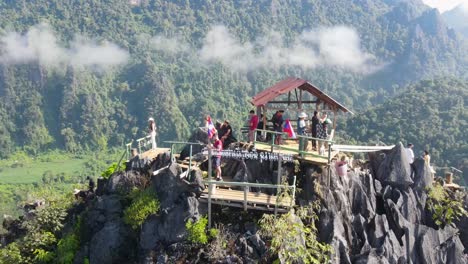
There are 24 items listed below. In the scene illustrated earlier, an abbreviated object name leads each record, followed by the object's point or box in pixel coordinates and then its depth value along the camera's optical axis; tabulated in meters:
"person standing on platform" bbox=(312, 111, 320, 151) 20.53
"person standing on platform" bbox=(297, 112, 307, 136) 20.59
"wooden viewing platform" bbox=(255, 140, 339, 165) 18.73
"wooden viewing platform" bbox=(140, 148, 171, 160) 22.35
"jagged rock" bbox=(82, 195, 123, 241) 20.16
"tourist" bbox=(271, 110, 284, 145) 21.97
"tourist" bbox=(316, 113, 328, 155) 20.55
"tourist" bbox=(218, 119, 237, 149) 22.39
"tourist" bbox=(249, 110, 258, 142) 21.94
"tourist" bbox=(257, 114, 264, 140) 22.46
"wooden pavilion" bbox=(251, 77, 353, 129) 21.27
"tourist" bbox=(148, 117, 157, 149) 24.55
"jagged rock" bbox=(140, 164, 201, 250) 17.72
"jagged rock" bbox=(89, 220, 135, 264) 18.81
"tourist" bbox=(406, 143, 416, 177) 21.16
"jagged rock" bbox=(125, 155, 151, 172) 21.47
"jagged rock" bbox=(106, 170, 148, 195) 20.62
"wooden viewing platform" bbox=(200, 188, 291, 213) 17.42
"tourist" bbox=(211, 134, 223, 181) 19.00
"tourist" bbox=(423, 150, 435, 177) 21.79
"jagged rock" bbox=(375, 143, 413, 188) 20.59
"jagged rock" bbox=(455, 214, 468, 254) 20.86
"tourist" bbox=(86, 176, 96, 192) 25.52
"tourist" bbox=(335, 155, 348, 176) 19.19
